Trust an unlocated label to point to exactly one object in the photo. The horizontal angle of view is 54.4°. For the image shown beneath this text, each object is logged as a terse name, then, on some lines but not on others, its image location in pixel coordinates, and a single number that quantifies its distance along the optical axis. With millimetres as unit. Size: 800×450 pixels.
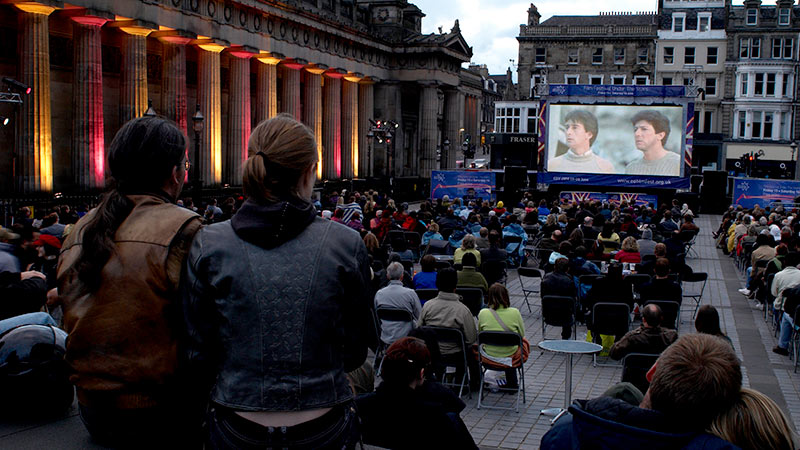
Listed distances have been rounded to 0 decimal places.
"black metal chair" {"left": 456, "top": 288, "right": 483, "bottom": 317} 12844
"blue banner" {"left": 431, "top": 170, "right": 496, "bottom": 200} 38500
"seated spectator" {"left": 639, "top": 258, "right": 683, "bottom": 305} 12930
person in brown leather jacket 2820
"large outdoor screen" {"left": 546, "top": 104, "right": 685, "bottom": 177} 40688
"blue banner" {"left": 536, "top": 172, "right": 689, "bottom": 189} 40438
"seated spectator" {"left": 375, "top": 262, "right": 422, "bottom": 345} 10469
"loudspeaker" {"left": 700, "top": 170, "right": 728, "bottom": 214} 46344
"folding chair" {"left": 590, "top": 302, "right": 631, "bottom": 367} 12047
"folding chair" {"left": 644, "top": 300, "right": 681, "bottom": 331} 12070
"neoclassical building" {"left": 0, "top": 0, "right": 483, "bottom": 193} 27156
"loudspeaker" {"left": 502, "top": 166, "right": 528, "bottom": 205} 42531
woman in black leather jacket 2740
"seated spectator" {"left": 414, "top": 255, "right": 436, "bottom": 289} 13000
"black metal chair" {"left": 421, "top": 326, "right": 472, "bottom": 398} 9742
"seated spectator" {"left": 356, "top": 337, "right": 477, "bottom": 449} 5266
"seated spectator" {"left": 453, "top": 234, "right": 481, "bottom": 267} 15779
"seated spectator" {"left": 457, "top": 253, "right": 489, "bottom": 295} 13539
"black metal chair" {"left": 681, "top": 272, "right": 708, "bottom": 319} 15798
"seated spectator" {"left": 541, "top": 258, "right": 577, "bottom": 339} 13430
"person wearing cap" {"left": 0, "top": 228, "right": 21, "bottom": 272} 7840
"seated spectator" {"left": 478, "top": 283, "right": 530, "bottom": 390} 9969
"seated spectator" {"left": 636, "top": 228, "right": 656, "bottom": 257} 18375
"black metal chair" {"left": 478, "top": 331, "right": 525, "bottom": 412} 9641
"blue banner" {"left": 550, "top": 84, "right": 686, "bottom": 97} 40344
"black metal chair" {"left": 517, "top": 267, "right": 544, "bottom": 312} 15973
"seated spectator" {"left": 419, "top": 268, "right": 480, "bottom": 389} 9914
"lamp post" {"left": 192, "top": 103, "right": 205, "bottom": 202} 26391
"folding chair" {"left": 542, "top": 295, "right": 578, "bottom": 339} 12805
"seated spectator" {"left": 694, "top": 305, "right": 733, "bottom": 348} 8289
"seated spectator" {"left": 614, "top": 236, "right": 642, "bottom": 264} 15797
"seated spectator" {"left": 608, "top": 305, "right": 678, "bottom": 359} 8920
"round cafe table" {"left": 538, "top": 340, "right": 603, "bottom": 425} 8469
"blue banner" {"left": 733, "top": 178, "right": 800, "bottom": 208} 35969
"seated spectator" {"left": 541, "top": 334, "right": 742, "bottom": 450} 3414
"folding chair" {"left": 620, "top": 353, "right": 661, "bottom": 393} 8375
